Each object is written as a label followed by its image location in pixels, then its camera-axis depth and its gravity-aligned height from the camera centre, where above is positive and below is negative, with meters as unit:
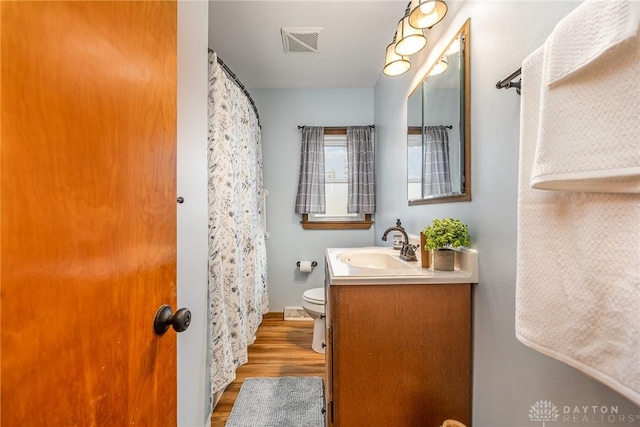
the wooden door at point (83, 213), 0.30 -0.01
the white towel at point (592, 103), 0.41 +0.20
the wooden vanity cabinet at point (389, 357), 0.96 -0.55
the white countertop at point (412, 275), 0.96 -0.25
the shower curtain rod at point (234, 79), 1.49 +0.86
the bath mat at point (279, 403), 1.42 -1.17
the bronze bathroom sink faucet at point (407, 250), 1.42 -0.22
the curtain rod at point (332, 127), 2.71 +0.90
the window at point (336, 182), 2.77 +0.32
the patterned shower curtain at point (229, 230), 1.41 -0.13
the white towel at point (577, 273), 0.42 -0.12
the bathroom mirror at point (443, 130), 1.09 +0.42
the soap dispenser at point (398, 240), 1.72 -0.20
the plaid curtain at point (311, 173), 2.68 +0.40
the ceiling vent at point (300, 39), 1.81 +1.29
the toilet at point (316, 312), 1.98 -0.79
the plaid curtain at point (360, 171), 2.67 +0.43
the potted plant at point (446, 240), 1.04 -0.11
